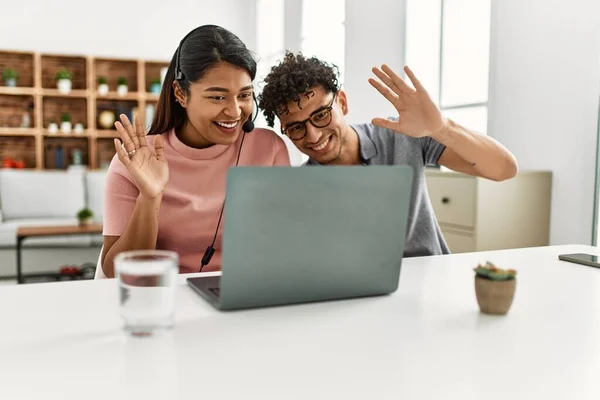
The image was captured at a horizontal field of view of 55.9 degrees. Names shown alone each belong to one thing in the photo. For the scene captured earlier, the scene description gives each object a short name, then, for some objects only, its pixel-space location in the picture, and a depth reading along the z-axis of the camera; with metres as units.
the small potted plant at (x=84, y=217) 3.97
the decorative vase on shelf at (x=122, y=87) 5.84
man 1.38
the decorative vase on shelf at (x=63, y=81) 5.63
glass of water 0.71
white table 0.56
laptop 0.77
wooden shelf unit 5.67
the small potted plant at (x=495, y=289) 0.81
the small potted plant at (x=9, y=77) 5.52
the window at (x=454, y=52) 3.13
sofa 4.13
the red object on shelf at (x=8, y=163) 5.50
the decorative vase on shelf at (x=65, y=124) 5.69
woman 1.41
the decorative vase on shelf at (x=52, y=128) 5.65
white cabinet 2.63
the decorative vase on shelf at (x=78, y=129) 5.73
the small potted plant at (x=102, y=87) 5.75
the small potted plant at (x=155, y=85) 6.02
